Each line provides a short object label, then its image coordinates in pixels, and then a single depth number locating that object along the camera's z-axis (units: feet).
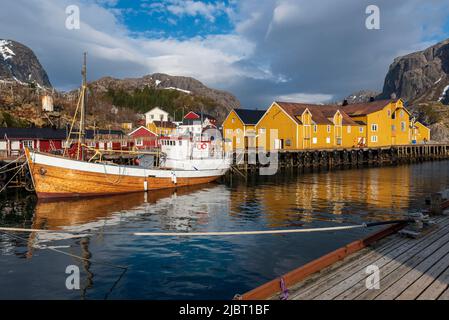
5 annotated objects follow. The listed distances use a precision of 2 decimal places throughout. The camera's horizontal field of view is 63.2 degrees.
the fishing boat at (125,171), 91.76
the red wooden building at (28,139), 136.31
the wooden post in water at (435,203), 49.34
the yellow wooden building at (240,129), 217.56
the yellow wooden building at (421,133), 306.35
